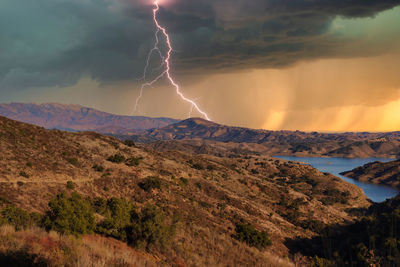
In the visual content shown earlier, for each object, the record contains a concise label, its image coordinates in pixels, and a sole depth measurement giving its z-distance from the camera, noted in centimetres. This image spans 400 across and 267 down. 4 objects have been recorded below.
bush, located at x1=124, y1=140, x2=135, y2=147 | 6955
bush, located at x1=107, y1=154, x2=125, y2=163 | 4768
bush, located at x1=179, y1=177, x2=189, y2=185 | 5159
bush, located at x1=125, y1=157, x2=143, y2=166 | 4939
